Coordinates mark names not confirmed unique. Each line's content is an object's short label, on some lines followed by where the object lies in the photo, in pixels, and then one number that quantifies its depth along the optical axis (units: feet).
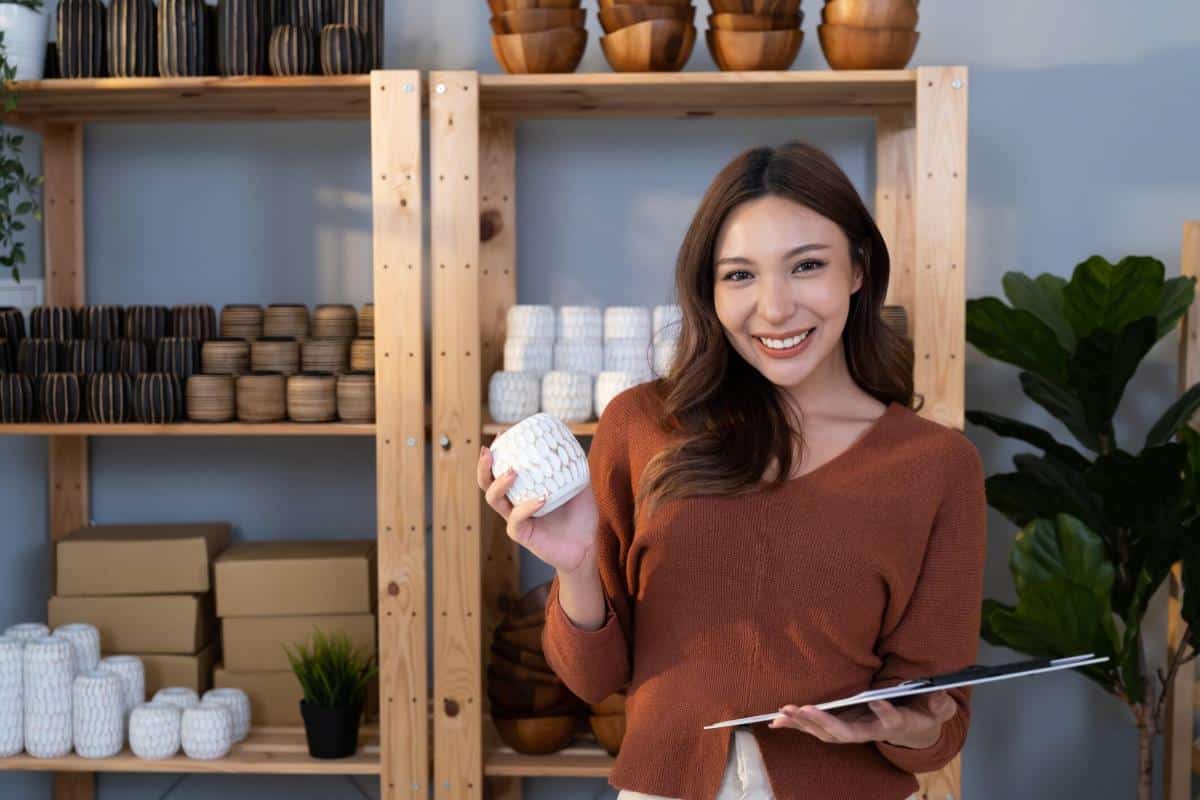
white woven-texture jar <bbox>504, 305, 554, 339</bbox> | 8.22
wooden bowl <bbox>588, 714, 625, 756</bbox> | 8.14
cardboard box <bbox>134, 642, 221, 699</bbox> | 8.64
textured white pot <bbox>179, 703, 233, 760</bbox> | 8.11
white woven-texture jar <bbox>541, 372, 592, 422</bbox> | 8.00
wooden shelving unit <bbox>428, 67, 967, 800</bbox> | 7.54
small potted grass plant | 8.18
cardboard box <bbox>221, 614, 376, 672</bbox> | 8.63
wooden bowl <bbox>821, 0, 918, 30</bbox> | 7.57
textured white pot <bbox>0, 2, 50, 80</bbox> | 8.00
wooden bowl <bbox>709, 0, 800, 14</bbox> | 7.63
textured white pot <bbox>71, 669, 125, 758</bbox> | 8.08
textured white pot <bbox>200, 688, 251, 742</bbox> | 8.29
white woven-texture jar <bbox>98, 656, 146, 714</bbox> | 8.27
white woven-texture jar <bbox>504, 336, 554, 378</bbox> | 8.18
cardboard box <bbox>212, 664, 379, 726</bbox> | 8.66
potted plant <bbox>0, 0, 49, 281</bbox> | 7.95
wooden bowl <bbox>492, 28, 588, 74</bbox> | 7.79
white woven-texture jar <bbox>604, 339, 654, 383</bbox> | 8.17
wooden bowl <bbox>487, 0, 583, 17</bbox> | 7.78
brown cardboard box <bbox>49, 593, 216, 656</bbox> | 8.64
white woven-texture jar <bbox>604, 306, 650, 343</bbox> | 8.21
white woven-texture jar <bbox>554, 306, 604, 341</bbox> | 8.26
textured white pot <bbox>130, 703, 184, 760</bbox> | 8.08
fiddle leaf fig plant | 7.60
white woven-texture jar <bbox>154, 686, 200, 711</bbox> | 8.25
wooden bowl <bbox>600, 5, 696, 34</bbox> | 7.71
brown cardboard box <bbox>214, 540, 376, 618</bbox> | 8.63
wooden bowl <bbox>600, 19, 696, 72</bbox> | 7.69
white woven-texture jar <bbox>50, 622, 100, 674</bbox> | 8.25
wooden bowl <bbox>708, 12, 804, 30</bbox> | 7.66
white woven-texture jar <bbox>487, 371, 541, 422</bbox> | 8.02
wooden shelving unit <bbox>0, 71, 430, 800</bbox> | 7.73
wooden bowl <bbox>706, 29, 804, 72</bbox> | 7.66
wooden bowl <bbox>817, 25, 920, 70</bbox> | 7.61
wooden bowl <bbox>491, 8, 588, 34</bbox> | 7.79
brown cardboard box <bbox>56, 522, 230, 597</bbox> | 8.66
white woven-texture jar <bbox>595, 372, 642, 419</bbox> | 7.94
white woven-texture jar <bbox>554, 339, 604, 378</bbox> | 8.24
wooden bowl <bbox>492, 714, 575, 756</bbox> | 8.23
